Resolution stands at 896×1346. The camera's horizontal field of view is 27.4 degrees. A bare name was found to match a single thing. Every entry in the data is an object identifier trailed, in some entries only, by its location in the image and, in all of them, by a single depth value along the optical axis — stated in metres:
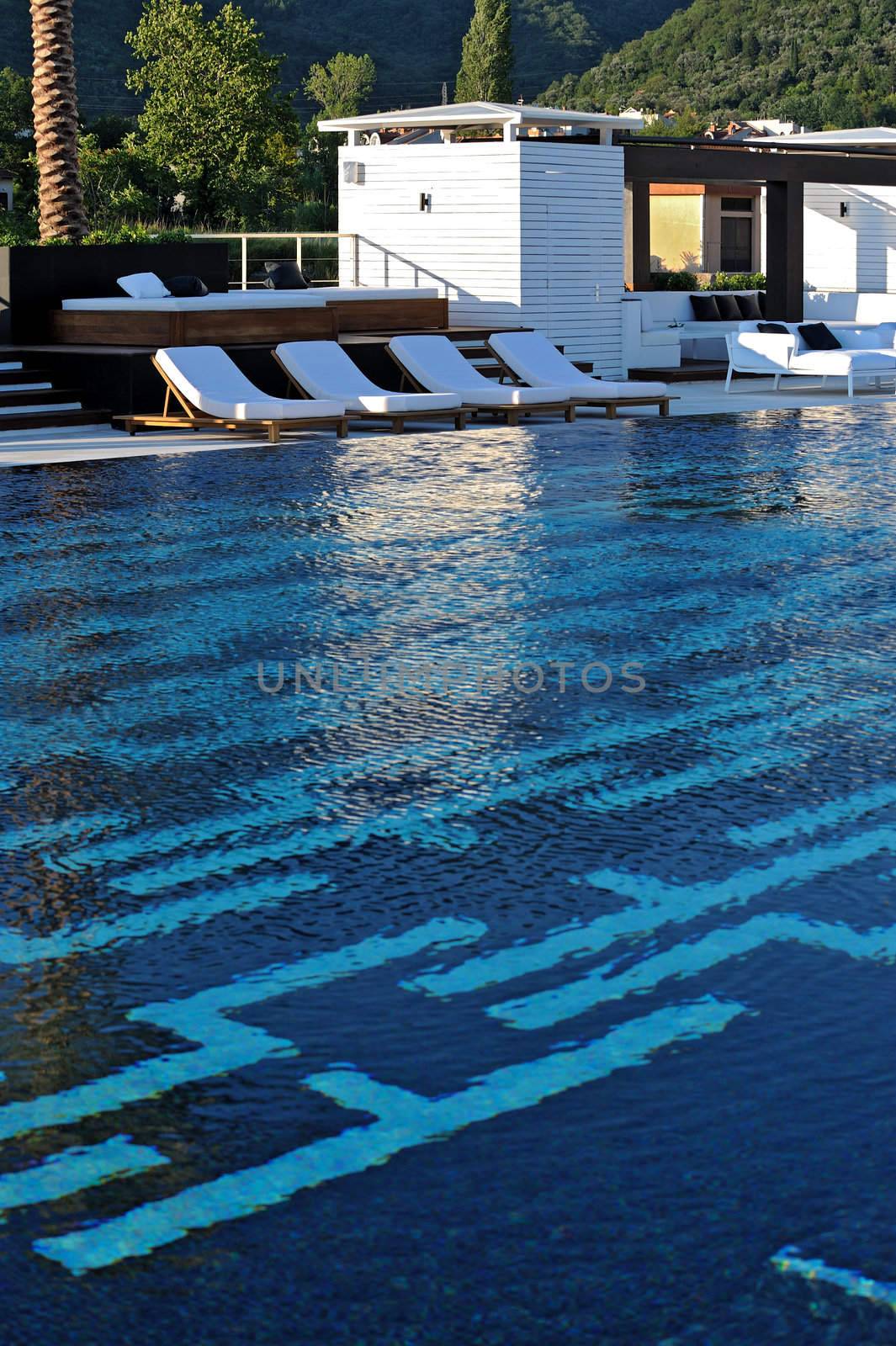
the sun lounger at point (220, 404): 13.76
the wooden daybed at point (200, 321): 15.73
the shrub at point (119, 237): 17.84
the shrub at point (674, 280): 25.64
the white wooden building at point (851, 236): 29.36
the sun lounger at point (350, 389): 14.55
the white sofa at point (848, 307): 25.36
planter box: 16.31
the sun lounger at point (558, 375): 16.09
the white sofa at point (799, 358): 18.25
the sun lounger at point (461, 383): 15.58
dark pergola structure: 22.17
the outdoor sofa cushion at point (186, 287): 17.48
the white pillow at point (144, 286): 16.78
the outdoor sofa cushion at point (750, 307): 24.97
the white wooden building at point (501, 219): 19.86
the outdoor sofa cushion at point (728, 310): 24.72
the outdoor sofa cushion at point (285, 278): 20.72
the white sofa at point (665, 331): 21.53
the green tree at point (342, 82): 113.75
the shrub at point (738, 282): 29.58
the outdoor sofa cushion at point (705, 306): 24.34
